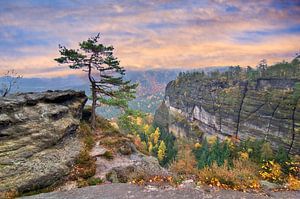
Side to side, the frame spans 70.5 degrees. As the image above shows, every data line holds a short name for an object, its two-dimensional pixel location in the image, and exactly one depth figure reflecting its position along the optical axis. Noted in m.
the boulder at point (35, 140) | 14.95
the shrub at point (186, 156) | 86.97
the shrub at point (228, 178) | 14.48
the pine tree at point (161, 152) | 94.07
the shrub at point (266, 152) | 66.81
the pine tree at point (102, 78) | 22.98
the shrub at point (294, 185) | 15.48
